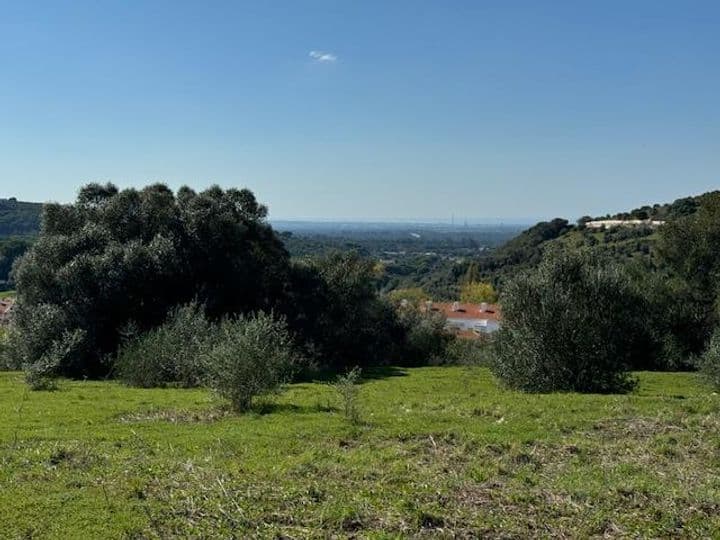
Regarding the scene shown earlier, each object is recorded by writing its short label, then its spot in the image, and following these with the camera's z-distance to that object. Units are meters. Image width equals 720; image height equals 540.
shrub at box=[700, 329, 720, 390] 22.89
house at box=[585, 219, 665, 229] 105.59
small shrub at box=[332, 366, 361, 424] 15.01
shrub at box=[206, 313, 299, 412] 16.39
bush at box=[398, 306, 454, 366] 43.75
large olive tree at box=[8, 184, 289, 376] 31.53
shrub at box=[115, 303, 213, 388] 25.25
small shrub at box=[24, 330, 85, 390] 23.95
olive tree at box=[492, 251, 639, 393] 21.94
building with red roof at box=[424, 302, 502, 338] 86.06
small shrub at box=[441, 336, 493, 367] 39.59
